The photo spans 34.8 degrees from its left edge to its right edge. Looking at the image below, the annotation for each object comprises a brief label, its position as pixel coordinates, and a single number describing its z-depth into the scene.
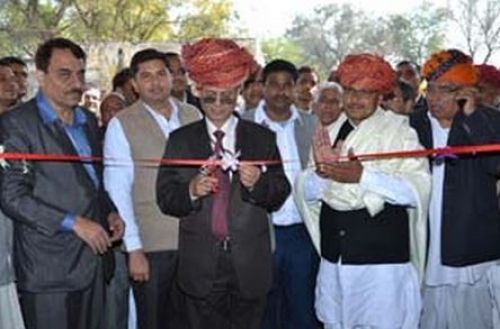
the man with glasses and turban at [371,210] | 3.95
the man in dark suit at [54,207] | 3.79
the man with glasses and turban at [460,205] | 4.47
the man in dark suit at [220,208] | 3.78
